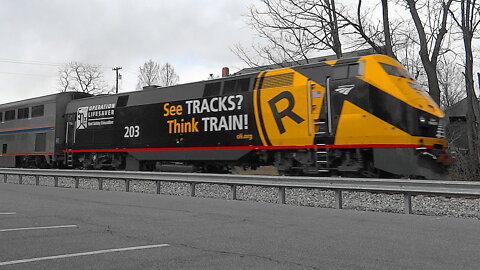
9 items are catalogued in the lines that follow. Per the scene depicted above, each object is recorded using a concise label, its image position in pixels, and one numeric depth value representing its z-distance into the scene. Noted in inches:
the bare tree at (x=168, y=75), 2453.2
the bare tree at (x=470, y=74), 589.0
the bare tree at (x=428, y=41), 641.0
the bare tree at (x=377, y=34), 698.1
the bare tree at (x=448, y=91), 1690.2
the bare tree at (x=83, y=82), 2524.6
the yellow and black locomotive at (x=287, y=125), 421.7
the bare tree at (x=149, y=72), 2469.4
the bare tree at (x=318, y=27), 768.3
